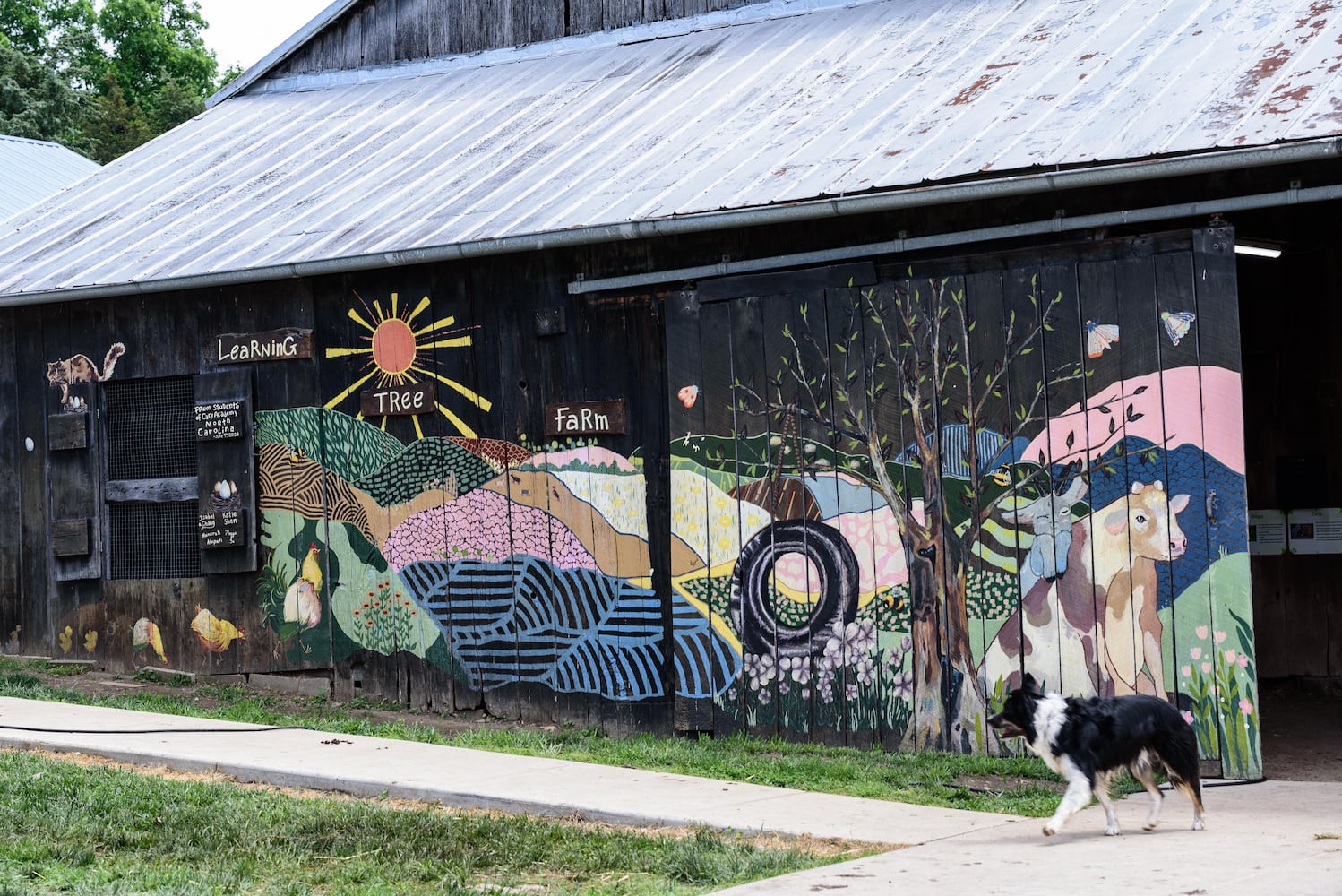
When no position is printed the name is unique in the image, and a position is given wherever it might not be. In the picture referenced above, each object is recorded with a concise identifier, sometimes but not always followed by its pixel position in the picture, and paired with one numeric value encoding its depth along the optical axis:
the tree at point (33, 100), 39.12
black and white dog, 6.66
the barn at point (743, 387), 8.55
